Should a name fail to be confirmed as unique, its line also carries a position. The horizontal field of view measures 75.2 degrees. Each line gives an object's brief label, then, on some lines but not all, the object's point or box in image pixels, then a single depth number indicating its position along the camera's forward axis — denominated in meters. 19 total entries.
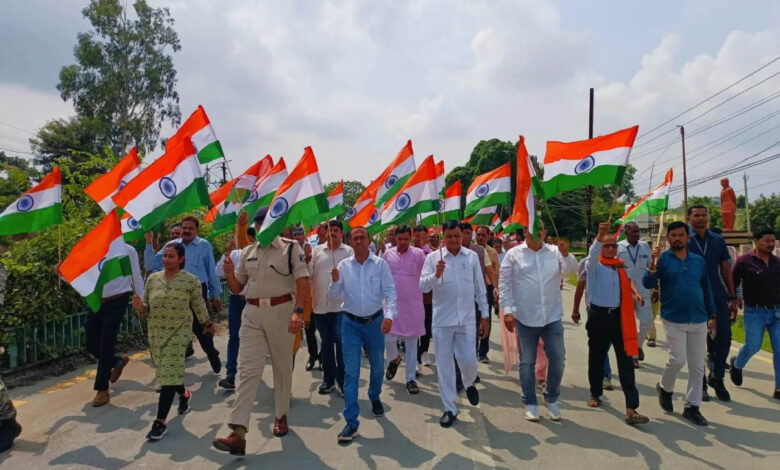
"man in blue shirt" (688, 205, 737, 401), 5.59
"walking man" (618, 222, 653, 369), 6.69
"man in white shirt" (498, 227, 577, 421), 4.92
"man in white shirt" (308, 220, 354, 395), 5.71
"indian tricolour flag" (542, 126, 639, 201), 5.43
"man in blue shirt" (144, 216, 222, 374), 6.69
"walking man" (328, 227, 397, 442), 4.82
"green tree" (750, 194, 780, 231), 53.79
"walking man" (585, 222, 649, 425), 4.88
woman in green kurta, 4.50
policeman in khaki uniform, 4.38
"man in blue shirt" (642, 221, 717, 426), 4.85
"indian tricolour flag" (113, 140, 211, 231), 4.86
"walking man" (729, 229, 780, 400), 5.58
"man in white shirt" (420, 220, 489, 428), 4.93
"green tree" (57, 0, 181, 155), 28.14
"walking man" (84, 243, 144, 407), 5.38
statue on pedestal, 11.28
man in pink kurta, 6.08
